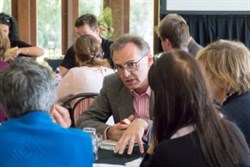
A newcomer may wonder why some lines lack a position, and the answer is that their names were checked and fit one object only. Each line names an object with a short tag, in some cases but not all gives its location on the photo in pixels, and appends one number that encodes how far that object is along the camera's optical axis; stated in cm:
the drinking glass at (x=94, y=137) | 398
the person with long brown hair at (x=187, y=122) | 269
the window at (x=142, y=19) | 1233
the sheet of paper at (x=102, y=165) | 361
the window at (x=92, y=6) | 1238
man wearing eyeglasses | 493
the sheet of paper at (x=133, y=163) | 363
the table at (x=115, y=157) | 379
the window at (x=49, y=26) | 1226
